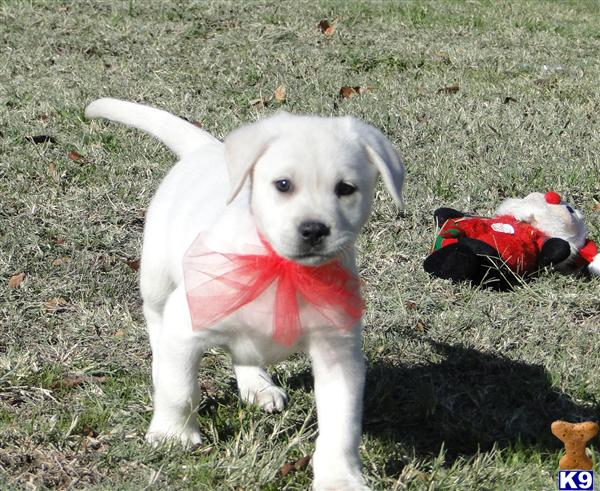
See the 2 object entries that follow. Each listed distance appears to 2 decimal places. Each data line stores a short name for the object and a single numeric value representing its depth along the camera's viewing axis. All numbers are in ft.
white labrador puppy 8.90
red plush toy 15.06
